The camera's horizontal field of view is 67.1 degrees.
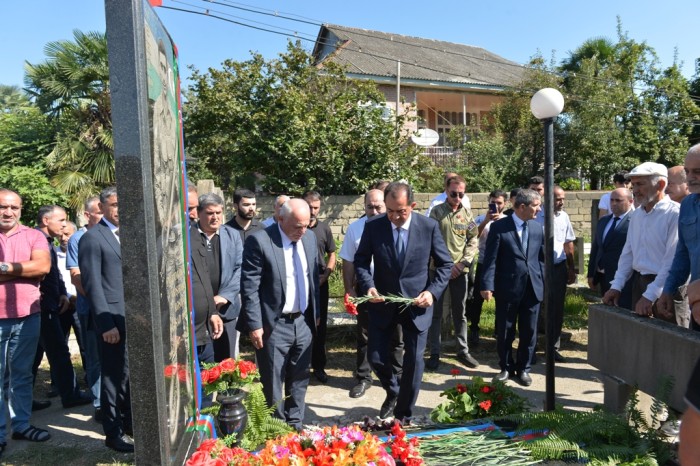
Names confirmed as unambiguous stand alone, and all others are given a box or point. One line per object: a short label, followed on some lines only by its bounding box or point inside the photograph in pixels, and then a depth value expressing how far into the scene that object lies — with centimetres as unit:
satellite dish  1669
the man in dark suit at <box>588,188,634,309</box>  584
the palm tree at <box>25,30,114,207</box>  1244
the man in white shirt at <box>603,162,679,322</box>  455
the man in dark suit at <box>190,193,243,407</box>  445
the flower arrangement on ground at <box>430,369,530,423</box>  362
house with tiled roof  2386
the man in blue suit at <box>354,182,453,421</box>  439
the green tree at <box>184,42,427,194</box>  1273
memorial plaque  152
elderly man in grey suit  407
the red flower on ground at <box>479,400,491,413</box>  353
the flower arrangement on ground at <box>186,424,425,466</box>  203
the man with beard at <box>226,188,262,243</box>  559
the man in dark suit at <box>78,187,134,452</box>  399
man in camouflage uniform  620
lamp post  435
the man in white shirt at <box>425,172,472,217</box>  626
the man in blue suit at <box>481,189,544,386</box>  556
